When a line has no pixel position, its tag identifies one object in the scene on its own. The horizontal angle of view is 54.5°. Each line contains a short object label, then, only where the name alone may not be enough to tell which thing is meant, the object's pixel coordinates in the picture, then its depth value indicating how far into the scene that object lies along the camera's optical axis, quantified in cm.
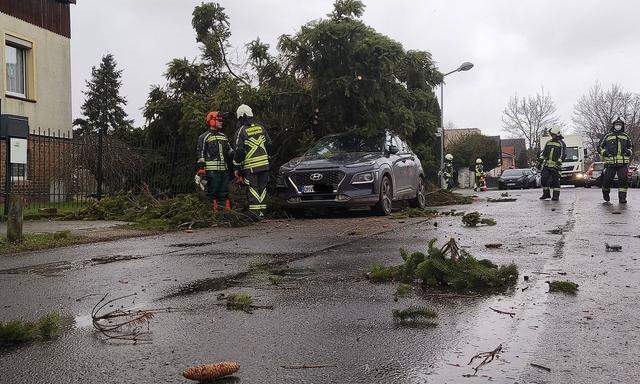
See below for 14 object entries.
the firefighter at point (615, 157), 1491
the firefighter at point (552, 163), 1670
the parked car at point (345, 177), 1169
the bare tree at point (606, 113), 6532
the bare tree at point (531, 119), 6994
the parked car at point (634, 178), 3542
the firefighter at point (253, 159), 1139
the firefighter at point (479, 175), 3597
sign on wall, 1111
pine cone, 271
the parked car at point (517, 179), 3809
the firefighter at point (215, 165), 1173
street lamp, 3416
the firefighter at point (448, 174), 3193
